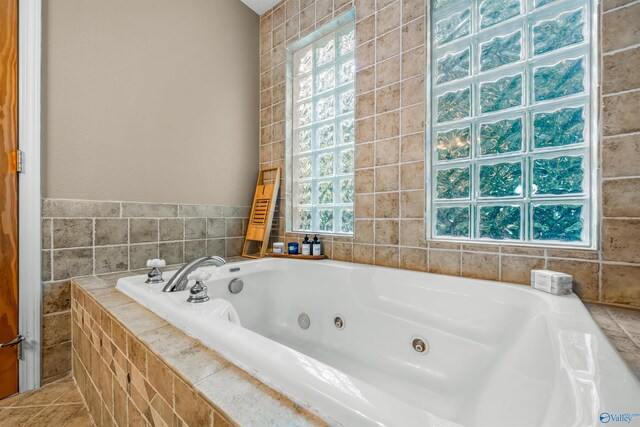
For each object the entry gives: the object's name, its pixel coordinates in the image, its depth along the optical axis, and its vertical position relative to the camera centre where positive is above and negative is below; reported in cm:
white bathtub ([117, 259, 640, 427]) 43 -38
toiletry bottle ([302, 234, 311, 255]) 180 -24
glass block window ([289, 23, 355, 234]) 186 +57
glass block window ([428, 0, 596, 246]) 112 +43
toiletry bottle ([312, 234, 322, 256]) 178 -24
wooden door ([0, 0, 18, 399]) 116 +6
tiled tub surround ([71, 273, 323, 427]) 46 -35
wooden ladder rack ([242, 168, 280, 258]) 200 -2
